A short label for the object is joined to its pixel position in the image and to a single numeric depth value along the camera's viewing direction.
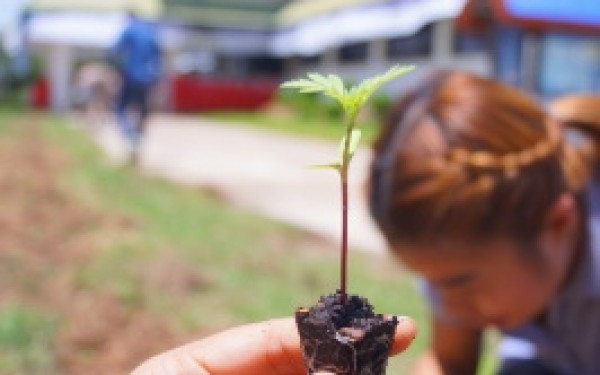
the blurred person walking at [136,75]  10.00
